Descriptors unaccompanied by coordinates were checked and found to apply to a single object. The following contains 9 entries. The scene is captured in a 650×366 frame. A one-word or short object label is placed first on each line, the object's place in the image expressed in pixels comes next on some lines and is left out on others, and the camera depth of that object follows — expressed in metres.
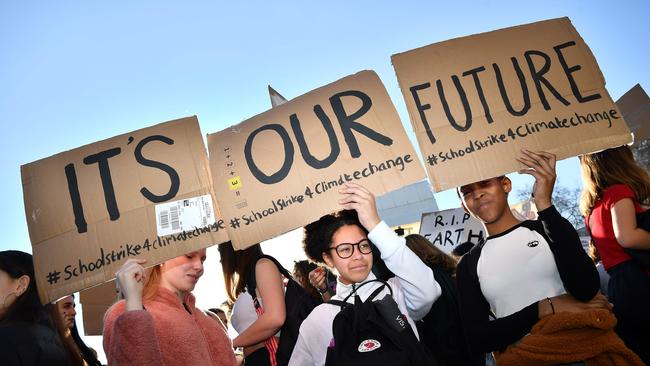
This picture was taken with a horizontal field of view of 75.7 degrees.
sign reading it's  2.27
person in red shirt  2.48
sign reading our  2.32
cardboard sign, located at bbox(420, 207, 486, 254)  5.96
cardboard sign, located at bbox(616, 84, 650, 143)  2.90
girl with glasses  2.10
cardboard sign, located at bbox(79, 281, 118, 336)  3.41
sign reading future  2.28
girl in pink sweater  1.79
